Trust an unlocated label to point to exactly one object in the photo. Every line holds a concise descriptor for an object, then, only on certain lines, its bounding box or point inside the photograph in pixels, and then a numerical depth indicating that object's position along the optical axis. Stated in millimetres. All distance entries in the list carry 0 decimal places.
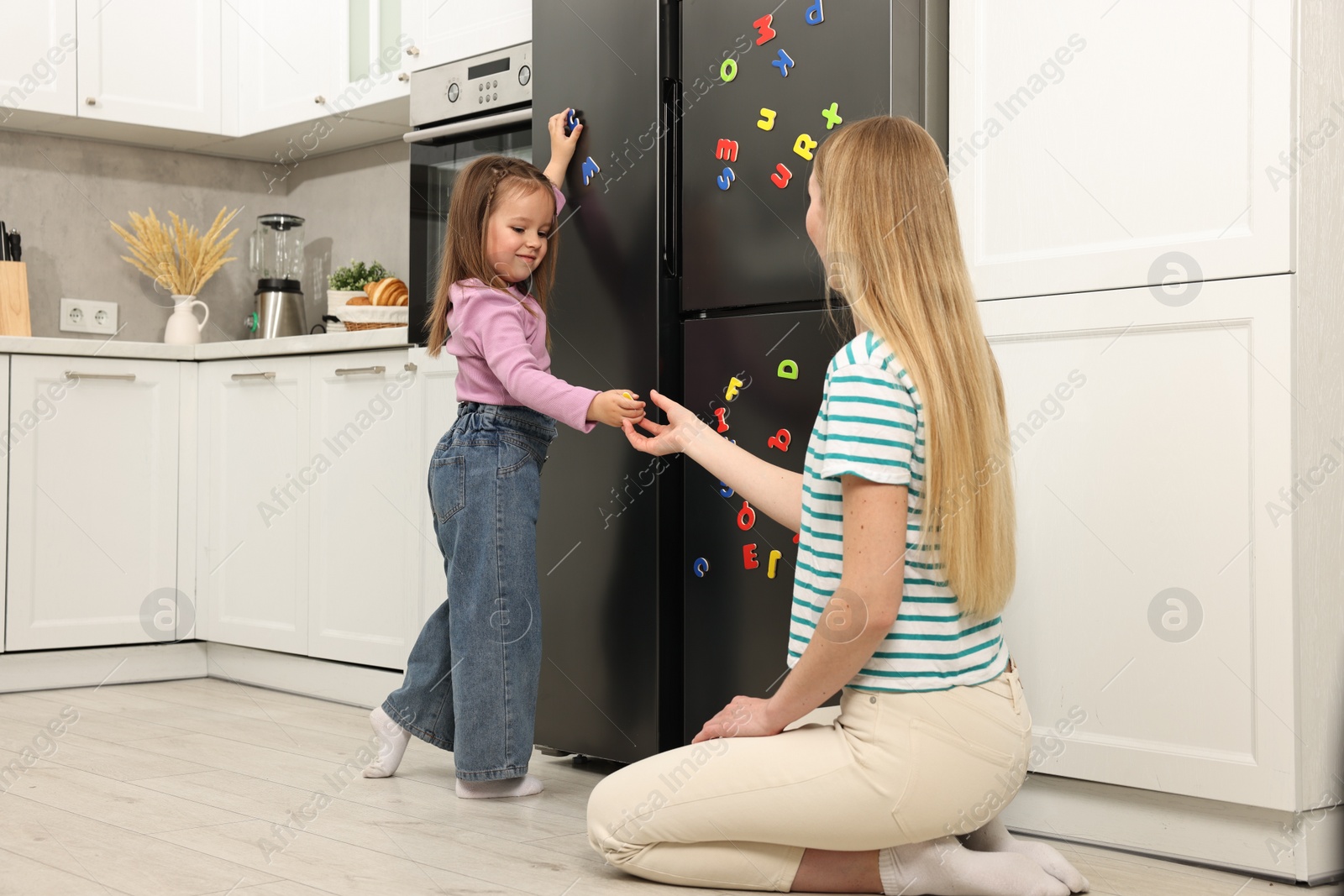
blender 3805
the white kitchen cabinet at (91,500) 3273
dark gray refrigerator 2072
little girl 2139
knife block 3504
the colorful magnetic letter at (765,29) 2127
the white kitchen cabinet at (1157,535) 1718
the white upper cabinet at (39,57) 3457
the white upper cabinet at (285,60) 3490
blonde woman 1479
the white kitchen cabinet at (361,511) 2990
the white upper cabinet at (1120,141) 1738
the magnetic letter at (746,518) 2143
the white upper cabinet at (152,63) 3594
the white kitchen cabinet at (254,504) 3256
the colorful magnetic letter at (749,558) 2137
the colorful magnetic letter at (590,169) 2367
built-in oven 2656
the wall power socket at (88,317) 3830
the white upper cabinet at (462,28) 2738
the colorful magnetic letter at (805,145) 2055
